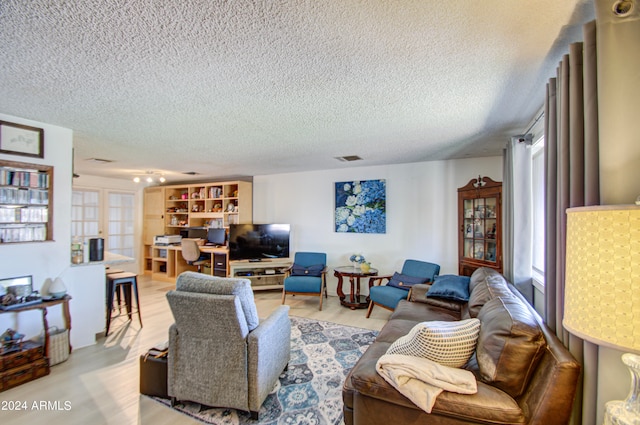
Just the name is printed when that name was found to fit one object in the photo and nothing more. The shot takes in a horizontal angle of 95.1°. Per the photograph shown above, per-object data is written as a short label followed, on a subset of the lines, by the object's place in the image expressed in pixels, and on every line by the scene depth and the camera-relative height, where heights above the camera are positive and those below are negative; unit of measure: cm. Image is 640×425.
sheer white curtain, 280 -4
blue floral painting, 496 +15
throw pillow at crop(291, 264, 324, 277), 476 -91
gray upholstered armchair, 195 -90
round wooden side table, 441 -106
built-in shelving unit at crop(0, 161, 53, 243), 261 +12
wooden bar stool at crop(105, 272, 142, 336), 353 -91
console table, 248 -81
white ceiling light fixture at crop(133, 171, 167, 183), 566 +83
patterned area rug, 204 -140
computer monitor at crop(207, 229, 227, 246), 632 -47
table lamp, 76 -19
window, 287 +11
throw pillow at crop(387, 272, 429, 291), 389 -89
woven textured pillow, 151 -67
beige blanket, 135 -78
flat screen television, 554 -49
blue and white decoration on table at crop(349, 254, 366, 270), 471 -72
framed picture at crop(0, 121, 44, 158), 260 +69
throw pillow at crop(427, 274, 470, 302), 296 -77
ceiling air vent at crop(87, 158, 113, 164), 441 +84
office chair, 586 -76
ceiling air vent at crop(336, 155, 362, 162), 427 +87
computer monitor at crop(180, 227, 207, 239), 675 -41
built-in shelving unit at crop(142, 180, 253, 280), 609 +7
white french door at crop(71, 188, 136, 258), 604 -4
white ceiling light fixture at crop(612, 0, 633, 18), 106 +76
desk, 598 -102
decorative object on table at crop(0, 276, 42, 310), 247 -69
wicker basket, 271 -123
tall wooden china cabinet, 363 -13
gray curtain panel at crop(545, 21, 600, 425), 122 +23
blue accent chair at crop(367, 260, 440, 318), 368 -97
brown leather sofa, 121 -80
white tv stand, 542 -105
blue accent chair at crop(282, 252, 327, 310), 446 -97
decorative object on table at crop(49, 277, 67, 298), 277 -70
